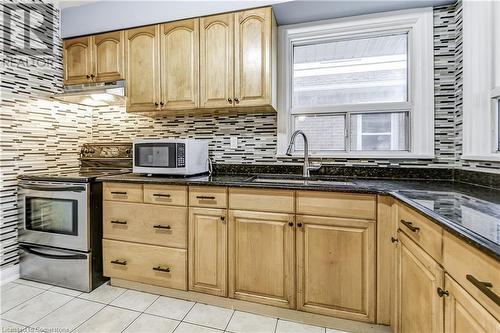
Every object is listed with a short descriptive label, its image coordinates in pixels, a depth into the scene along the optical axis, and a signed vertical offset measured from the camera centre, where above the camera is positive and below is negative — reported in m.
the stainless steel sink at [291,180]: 2.09 -0.14
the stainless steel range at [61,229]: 2.13 -0.54
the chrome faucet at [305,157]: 2.16 +0.04
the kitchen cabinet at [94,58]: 2.51 +0.97
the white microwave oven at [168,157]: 2.18 +0.04
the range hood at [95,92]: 2.37 +0.61
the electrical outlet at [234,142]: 2.57 +0.19
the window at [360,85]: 2.15 +0.65
